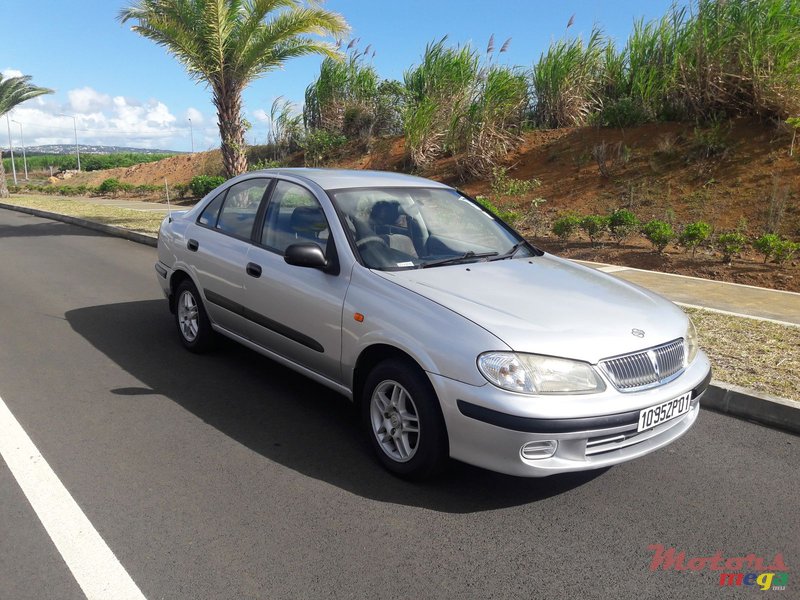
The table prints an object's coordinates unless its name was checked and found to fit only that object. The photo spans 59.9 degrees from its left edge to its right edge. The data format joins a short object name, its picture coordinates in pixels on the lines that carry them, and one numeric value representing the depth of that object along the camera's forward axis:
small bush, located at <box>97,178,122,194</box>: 30.98
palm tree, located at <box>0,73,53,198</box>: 33.53
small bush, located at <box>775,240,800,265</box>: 8.81
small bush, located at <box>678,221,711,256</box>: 9.41
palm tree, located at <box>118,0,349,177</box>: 14.40
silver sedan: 3.25
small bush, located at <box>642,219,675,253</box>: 9.80
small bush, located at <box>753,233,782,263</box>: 8.86
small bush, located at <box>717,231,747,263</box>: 9.18
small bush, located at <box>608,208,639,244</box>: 10.61
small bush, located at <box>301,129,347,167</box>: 22.78
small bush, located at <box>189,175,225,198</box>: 22.70
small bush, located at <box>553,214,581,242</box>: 11.09
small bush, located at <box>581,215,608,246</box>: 10.91
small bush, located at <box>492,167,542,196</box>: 13.48
